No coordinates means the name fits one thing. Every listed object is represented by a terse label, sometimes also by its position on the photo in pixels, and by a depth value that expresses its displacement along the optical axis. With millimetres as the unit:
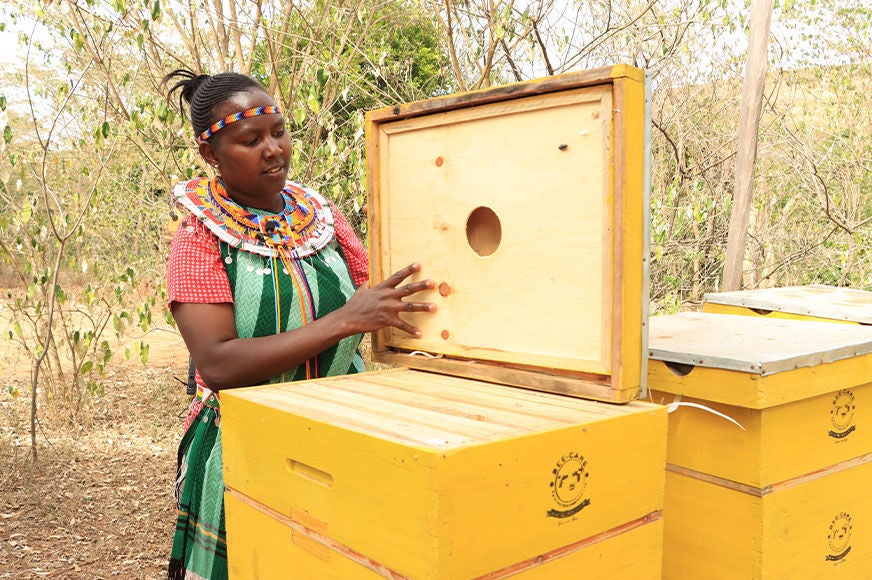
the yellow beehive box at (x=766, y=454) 1419
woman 1570
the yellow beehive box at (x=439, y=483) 967
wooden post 2873
